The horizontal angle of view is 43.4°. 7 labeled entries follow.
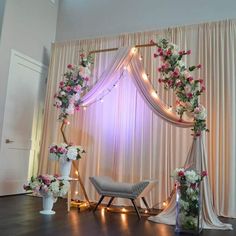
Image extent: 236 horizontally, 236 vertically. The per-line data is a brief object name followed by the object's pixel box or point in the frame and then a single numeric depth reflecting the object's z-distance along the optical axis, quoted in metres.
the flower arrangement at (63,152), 4.48
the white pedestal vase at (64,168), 4.54
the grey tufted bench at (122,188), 4.11
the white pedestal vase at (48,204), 4.05
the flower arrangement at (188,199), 3.48
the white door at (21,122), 5.45
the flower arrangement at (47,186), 4.02
